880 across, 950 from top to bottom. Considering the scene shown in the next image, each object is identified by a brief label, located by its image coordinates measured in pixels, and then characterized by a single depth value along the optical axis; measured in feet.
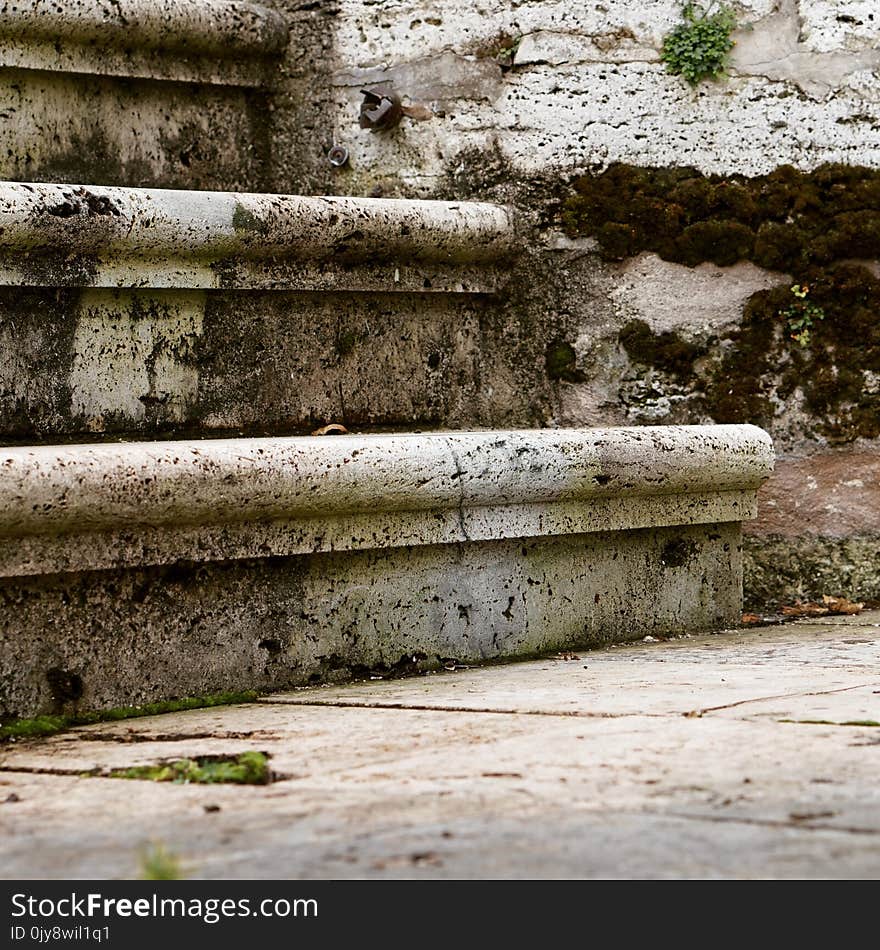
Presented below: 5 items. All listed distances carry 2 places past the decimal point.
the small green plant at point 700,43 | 21.50
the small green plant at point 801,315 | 21.26
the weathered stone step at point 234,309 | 17.35
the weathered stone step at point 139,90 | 20.53
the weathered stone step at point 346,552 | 13.82
